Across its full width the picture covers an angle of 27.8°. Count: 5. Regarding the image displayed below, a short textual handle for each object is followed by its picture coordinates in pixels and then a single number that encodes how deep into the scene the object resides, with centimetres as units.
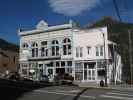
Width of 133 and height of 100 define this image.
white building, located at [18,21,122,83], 4409
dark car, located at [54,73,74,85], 4106
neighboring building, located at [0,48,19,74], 7000
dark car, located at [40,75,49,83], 4421
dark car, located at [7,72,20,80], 4798
